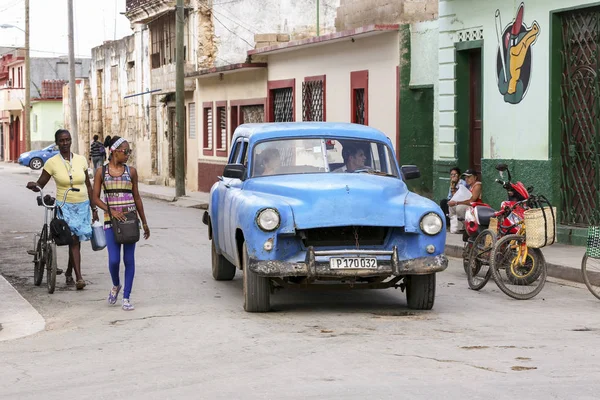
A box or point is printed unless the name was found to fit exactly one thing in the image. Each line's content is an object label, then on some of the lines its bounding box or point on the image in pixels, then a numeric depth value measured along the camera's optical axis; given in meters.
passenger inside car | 12.30
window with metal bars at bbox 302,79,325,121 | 28.78
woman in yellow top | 13.05
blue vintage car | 10.80
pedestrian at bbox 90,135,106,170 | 40.72
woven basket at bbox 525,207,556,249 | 12.39
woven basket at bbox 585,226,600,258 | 11.92
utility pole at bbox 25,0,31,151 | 65.00
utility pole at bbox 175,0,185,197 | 32.53
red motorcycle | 13.08
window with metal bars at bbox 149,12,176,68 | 41.22
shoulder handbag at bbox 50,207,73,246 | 12.93
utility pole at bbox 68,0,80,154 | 44.44
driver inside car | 12.20
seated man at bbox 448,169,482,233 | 15.43
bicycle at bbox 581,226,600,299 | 11.94
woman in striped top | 11.69
